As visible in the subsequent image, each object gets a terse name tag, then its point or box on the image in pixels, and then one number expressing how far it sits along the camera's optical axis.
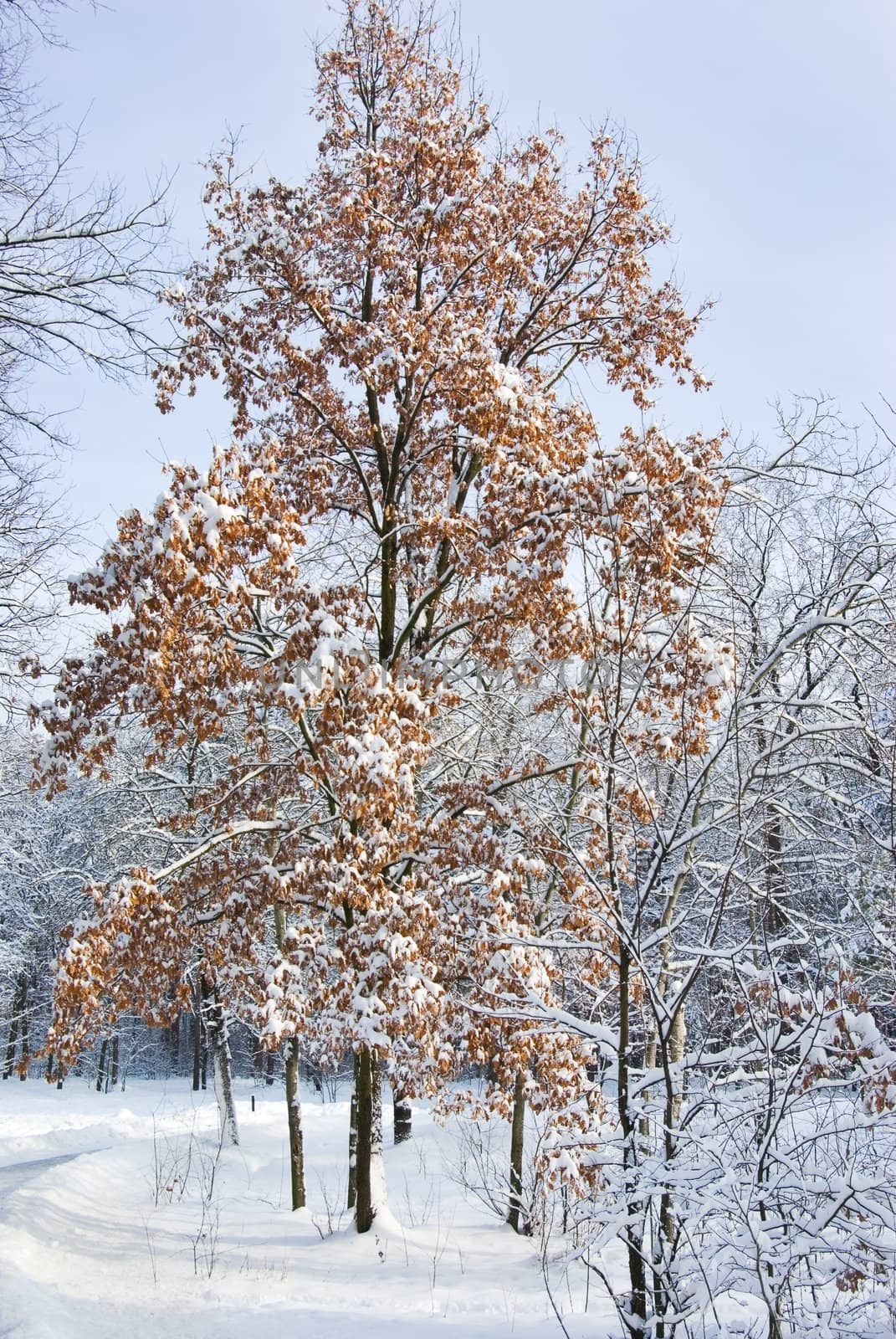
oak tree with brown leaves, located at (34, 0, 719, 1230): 6.03
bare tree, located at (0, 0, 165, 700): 5.17
